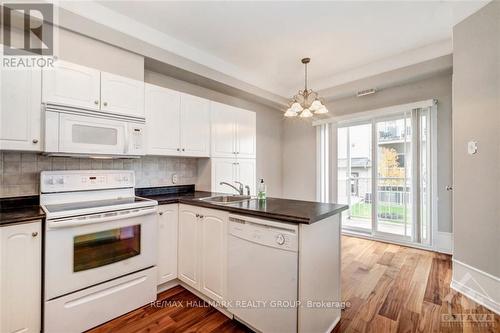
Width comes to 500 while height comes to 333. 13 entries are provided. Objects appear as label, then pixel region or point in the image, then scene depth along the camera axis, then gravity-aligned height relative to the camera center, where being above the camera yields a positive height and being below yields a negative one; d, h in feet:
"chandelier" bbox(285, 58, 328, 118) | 8.66 +2.37
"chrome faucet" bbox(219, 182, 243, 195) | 8.86 -0.90
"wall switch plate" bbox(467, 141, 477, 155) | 7.36 +0.74
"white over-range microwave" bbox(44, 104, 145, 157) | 5.95 +1.01
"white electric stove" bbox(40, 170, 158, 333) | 5.32 -2.23
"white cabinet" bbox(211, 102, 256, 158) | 10.15 +1.76
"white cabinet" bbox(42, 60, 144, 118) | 6.21 +2.39
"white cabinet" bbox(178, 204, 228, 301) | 6.32 -2.55
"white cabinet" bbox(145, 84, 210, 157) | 8.21 +1.78
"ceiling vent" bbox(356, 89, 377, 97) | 12.07 +4.21
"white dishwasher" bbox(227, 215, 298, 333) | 4.75 -2.48
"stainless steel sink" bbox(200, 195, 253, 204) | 8.47 -1.16
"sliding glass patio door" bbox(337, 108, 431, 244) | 11.47 -0.40
